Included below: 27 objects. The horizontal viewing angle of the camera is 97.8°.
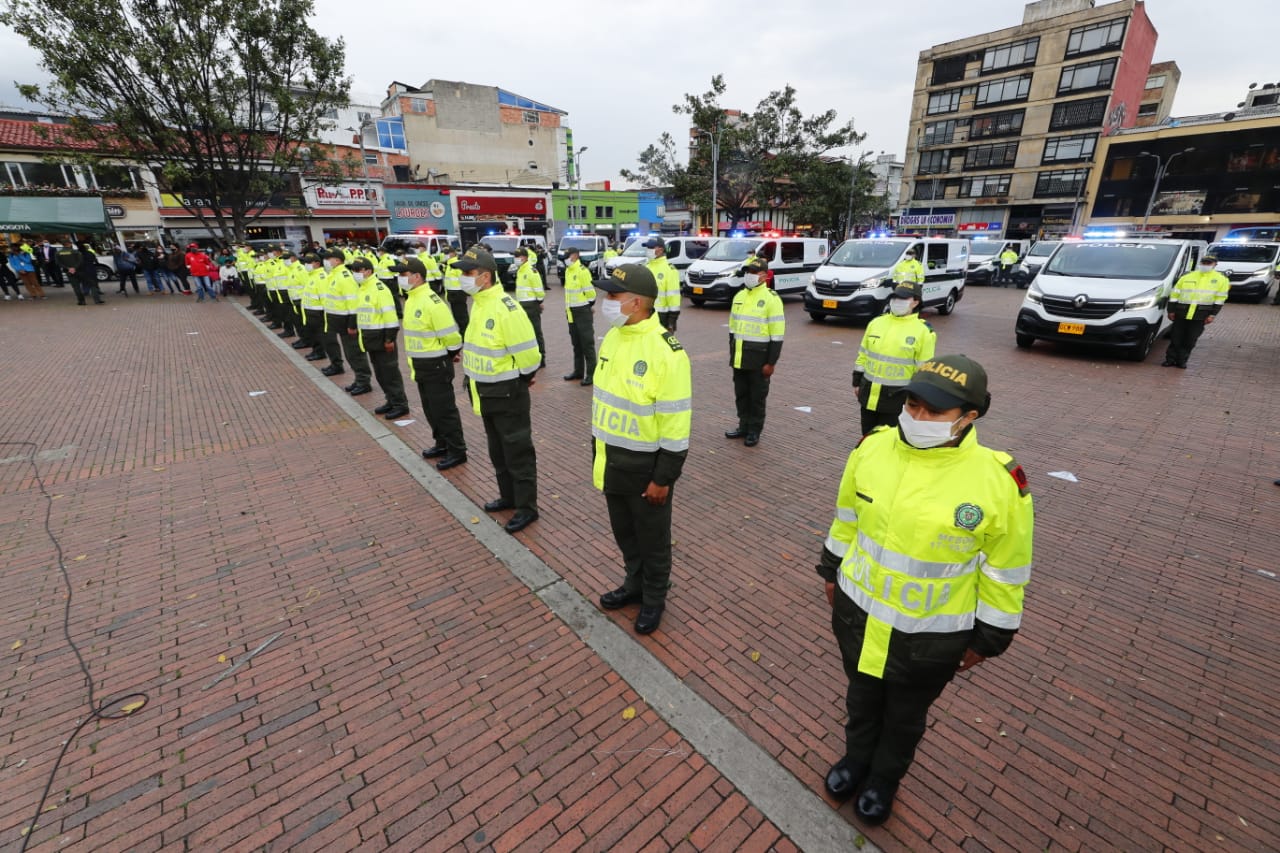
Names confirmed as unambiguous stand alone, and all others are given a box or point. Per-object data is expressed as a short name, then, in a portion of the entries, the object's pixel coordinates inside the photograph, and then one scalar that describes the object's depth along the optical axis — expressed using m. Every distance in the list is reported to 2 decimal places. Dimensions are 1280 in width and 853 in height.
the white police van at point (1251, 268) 17.55
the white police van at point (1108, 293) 9.38
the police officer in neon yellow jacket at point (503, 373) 4.45
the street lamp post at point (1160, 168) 36.38
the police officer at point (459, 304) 11.65
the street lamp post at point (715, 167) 30.42
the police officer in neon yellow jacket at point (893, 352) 4.85
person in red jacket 19.73
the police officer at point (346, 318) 8.00
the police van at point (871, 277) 13.48
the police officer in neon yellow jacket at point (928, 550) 1.83
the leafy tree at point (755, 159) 31.02
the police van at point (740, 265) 16.94
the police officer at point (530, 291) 9.27
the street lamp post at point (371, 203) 34.21
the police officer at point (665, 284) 9.16
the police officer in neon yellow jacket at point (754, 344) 5.90
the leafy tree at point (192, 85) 17.45
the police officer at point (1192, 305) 8.57
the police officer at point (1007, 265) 23.59
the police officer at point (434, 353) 5.43
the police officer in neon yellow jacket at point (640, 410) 3.03
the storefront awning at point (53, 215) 20.39
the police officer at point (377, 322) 6.71
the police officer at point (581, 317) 8.65
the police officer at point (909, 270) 12.68
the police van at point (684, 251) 18.89
